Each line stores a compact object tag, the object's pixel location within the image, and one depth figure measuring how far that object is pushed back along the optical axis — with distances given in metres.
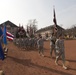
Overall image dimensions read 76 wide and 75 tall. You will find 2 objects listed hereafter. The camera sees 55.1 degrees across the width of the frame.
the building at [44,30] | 36.34
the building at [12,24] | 27.79
